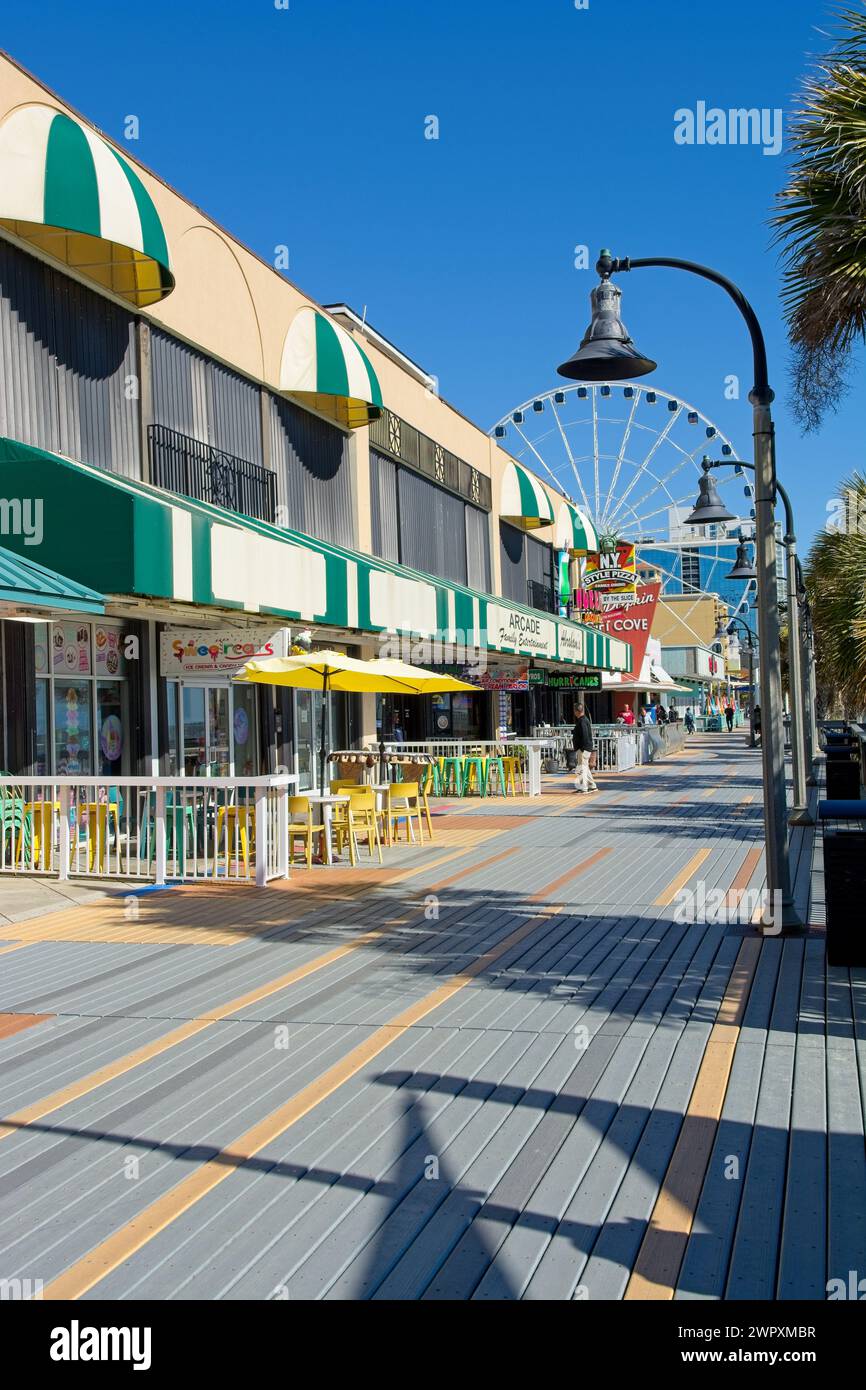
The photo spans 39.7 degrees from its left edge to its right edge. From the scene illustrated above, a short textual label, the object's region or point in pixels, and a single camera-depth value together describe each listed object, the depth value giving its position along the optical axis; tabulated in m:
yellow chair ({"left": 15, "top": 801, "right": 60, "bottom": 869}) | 12.05
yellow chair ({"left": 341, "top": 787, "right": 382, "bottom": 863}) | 13.30
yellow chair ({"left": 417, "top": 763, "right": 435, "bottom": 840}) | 23.11
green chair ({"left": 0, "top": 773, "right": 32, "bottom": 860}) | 12.06
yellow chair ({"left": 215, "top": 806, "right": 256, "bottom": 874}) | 11.62
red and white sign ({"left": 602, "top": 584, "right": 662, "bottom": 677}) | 41.00
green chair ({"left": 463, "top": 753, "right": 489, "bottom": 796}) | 24.09
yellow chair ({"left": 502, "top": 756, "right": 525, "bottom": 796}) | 24.39
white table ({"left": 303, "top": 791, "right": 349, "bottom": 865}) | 13.05
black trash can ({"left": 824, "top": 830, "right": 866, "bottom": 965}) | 7.46
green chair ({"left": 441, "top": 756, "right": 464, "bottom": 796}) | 24.18
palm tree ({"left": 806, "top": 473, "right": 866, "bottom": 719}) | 19.31
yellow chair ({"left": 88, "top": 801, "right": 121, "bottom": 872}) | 11.85
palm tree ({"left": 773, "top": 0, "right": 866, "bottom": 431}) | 7.81
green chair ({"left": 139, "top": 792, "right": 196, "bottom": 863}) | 11.84
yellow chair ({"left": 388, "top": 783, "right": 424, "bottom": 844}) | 15.12
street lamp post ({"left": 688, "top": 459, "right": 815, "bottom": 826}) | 16.64
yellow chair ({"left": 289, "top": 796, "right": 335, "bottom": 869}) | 12.70
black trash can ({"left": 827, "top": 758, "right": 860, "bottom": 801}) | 16.81
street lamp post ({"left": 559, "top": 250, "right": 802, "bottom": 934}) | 8.68
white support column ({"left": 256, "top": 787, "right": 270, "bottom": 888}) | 11.34
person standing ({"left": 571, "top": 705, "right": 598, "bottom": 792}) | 24.30
